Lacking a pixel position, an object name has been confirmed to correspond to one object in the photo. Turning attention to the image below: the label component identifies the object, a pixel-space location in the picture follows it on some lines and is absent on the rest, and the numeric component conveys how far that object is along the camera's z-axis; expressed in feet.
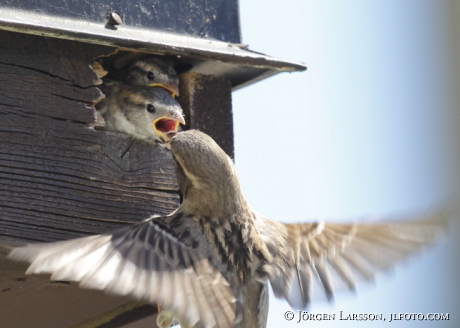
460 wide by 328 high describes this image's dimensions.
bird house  17.93
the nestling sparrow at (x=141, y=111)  22.47
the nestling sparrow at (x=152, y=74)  22.95
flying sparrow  16.48
